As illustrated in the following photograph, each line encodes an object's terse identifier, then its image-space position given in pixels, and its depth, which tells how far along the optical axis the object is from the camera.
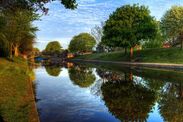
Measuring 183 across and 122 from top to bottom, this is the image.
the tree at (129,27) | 33.45
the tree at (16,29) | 19.91
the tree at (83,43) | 74.11
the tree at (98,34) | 67.81
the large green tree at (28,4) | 6.63
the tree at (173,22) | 29.99
